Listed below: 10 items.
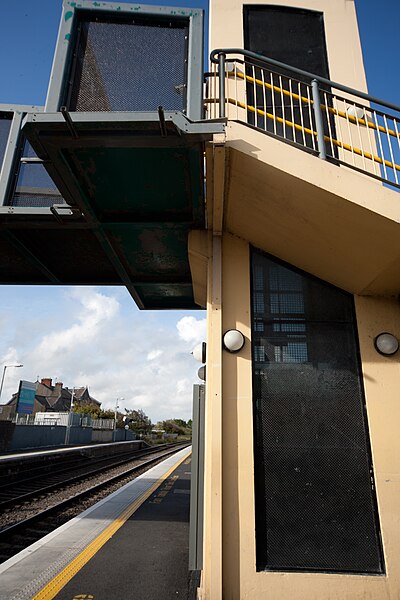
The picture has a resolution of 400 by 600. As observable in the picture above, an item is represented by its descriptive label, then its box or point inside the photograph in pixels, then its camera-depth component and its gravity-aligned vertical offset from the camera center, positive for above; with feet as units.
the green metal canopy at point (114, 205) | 11.21 +8.43
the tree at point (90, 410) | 188.69 +10.26
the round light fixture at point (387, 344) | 13.92 +3.17
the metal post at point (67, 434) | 102.71 -0.57
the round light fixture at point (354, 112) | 17.08 +13.83
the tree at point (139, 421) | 248.32 +7.71
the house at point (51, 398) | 229.45 +20.60
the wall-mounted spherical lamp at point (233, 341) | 14.08 +3.25
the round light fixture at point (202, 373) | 16.56 +2.49
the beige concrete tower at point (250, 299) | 11.73 +4.98
